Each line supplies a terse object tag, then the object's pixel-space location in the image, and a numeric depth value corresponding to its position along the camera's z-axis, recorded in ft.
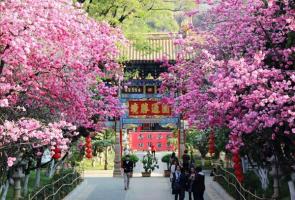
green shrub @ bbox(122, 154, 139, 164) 127.34
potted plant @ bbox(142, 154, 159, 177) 116.57
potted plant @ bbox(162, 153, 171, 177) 114.38
